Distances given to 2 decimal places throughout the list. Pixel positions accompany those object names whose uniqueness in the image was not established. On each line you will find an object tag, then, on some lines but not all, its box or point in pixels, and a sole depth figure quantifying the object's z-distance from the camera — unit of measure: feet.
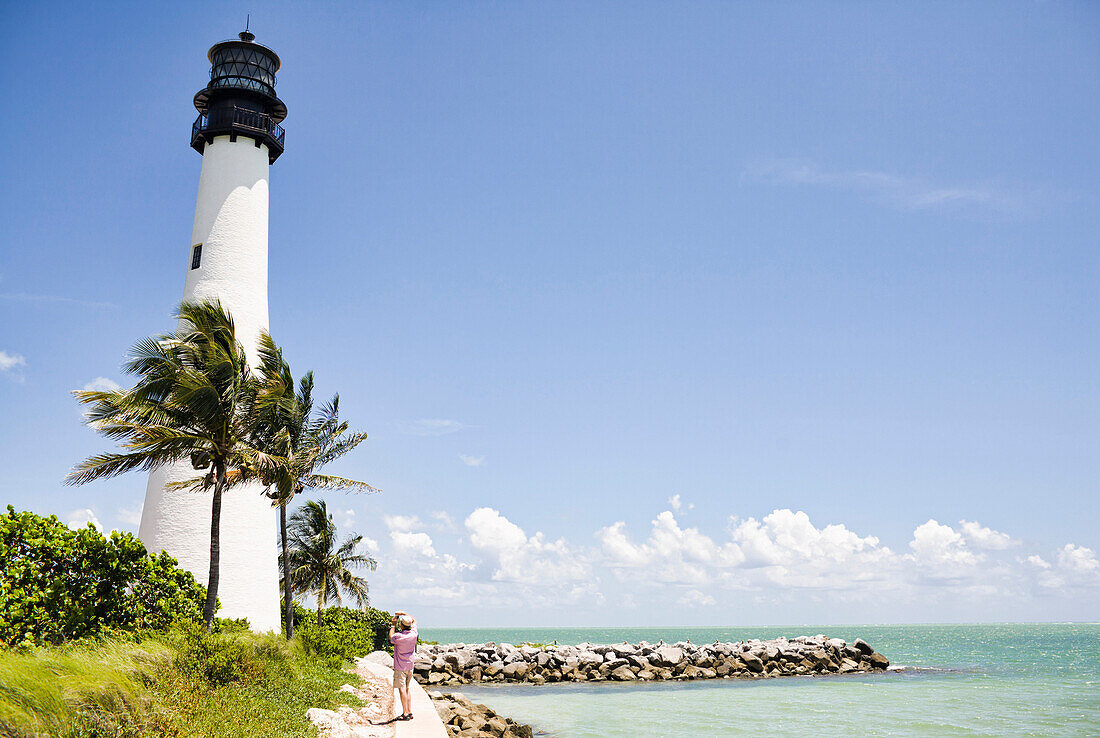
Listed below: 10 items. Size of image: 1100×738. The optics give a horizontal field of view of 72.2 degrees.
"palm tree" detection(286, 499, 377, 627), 112.57
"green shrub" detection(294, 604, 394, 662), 70.90
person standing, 44.02
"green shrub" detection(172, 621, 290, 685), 42.27
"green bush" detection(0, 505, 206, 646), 46.52
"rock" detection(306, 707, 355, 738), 37.86
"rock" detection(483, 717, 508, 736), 60.76
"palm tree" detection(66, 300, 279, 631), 56.59
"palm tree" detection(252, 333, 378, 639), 62.39
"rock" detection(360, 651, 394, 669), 82.24
